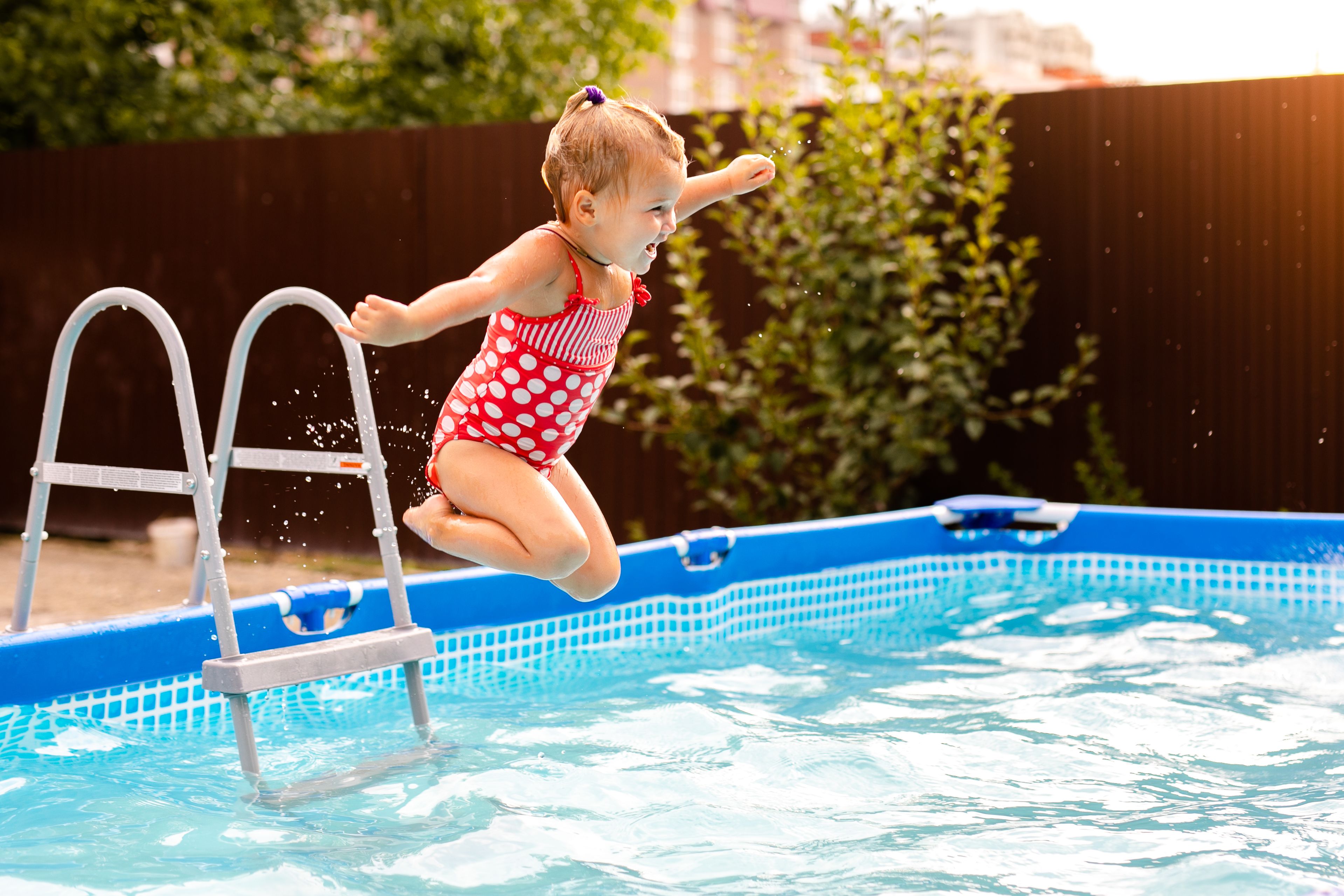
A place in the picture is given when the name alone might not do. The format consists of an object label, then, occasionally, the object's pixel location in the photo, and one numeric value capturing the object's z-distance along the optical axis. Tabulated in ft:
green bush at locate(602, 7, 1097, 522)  18.79
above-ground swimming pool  8.49
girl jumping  8.67
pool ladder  9.74
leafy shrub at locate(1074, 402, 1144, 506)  19.57
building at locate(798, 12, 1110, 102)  238.07
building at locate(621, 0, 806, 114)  154.10
